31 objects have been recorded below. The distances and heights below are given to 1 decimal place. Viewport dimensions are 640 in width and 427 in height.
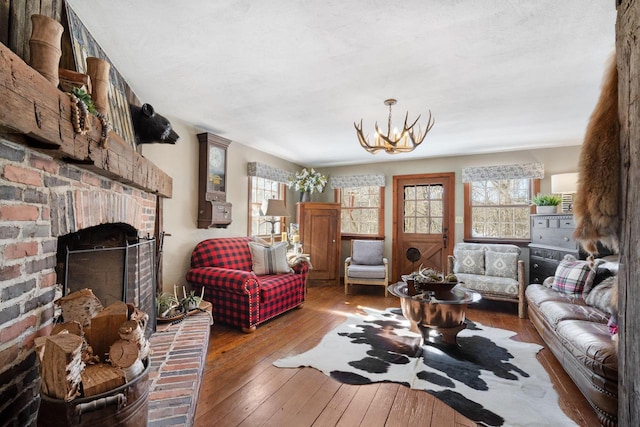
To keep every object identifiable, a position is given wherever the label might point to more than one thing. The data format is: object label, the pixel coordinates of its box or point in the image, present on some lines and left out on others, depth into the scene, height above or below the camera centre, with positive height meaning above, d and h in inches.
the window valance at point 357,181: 218.5 +29.3
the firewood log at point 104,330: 43.8 -17.2
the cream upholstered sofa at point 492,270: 148.1 -27.3
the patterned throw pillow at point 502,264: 157.4 -23.6
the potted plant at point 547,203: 152.3 +9.4
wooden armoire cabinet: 210.1 -13.3
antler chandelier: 108.1 +29.2
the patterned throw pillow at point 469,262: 166.4 -23.7
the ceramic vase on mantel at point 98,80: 54.7 +25.6
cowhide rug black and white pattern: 72.7 -46.2
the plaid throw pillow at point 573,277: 109.4 -21.3
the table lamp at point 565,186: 147.3 +17.8
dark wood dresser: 136.8 -11.2
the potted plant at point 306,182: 213.8 +26.4
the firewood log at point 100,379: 36.4 -20.6
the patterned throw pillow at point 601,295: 95.0 -24.6
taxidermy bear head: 91.5 +28.9
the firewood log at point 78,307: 48.3 -15.1
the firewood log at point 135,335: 43.0 -17.4
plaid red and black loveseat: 123.4 -30.2
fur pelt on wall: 34.0 +5.8
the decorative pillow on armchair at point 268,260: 153.9 -22.0
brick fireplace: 34.0 -4.7
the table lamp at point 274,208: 170.2 +5.8
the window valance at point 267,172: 178.7 +29.5
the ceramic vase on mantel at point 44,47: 39.1 +22.7
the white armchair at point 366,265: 184.5 -30.5
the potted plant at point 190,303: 105.1 -31.1
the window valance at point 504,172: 175.2 +30.1
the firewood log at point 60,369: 34.3 -17.9
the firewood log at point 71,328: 40.5 -15.5
